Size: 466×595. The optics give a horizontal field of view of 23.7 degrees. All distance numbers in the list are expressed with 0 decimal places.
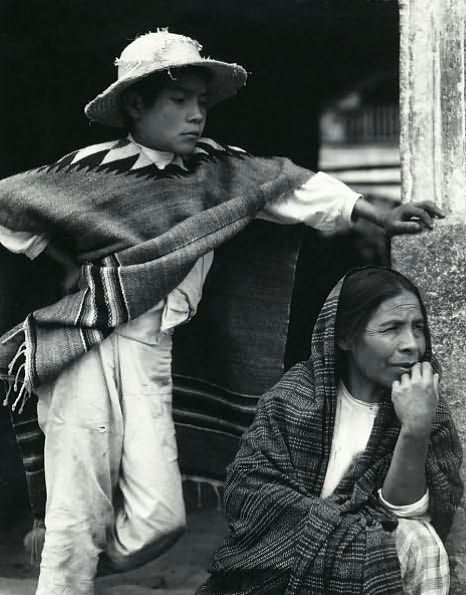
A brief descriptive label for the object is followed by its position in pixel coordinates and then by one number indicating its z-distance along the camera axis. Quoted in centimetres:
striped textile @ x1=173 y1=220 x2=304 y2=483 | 440
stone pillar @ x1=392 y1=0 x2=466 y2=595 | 395
